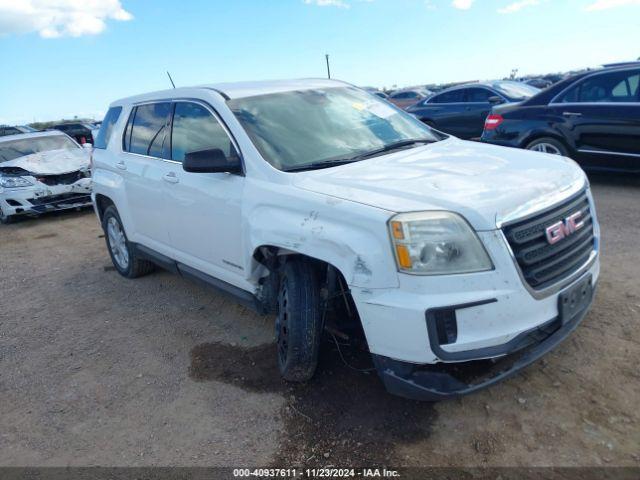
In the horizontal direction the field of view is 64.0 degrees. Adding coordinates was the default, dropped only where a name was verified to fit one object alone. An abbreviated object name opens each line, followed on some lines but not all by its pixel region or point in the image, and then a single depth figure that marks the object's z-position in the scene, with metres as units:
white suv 2.41
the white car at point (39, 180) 8.94
